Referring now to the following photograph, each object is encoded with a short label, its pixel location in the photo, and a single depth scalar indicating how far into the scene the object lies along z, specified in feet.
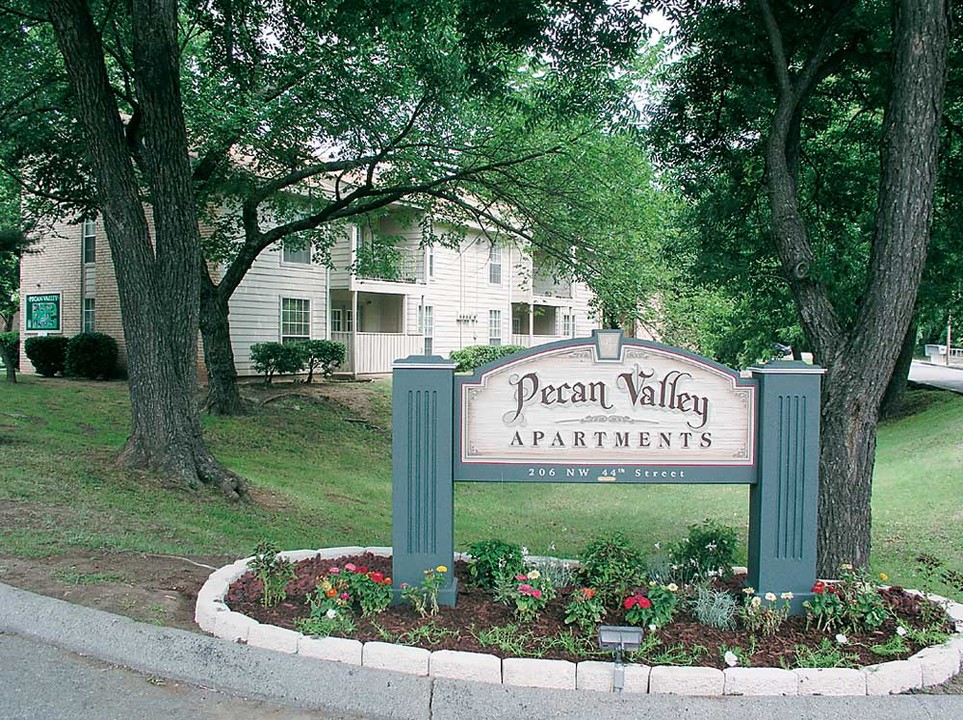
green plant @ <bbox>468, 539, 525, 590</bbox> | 18.31
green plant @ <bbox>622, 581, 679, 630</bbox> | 16.11
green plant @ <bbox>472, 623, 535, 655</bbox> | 15.34
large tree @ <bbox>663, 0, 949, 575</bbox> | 20.06
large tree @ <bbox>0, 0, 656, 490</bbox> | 33.17
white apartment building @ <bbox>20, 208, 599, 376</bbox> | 81.30
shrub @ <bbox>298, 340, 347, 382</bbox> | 80.77
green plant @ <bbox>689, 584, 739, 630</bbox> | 16.90
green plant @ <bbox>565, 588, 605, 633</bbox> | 16.33
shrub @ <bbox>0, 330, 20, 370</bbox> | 84.90
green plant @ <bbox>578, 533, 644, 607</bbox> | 17.85
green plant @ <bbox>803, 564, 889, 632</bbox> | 16.81
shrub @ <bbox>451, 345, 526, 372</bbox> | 97.40
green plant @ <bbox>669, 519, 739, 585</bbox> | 19.76
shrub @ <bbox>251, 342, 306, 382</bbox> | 77.87
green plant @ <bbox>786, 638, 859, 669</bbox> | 15.05
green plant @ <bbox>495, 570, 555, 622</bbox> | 16.63
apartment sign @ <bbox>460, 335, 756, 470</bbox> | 18.35
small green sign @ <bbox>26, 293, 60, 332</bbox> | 85.76
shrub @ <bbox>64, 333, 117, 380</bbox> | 75.31
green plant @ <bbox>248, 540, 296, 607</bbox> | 17.49
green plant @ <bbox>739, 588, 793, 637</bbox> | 16.53
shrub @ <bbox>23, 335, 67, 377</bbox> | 78.33
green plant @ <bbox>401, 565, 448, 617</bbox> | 17.08
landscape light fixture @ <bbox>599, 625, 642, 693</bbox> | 14.60
